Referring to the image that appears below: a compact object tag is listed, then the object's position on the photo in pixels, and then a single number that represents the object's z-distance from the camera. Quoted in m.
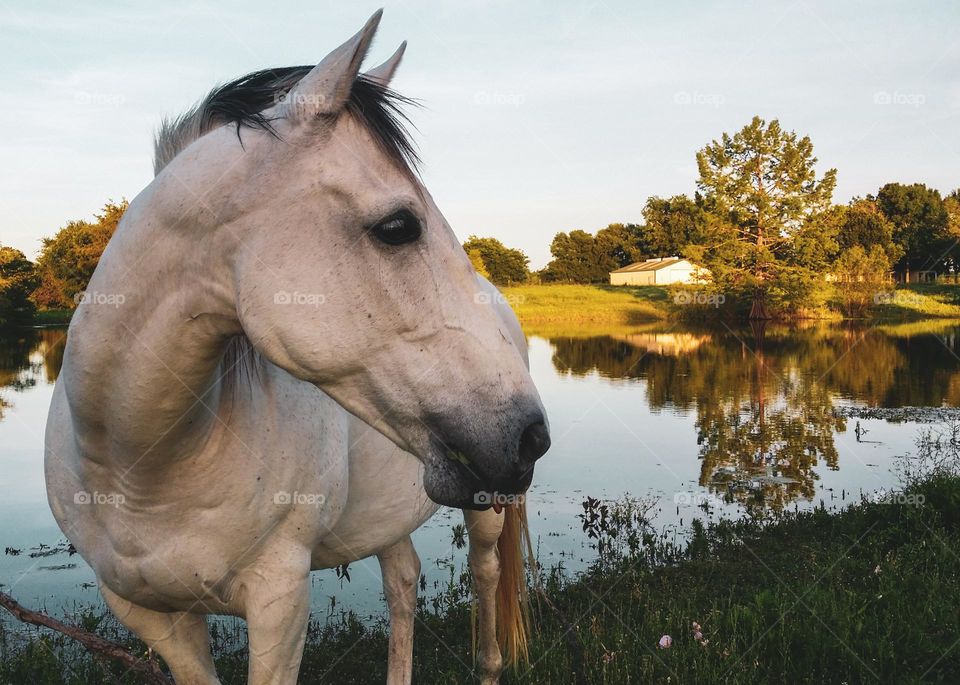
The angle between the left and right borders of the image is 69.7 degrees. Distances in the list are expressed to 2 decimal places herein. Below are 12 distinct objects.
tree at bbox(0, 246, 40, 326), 33.22
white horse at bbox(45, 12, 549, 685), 1.52
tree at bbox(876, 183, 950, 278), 58.77
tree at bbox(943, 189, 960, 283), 55.22
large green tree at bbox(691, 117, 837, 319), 38.41
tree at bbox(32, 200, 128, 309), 32.12
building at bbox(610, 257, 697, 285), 67.88
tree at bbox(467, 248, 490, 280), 57.60
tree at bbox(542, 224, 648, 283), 84.31
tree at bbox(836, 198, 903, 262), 60.47
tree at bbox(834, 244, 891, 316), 39.19
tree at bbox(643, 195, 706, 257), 75.31
